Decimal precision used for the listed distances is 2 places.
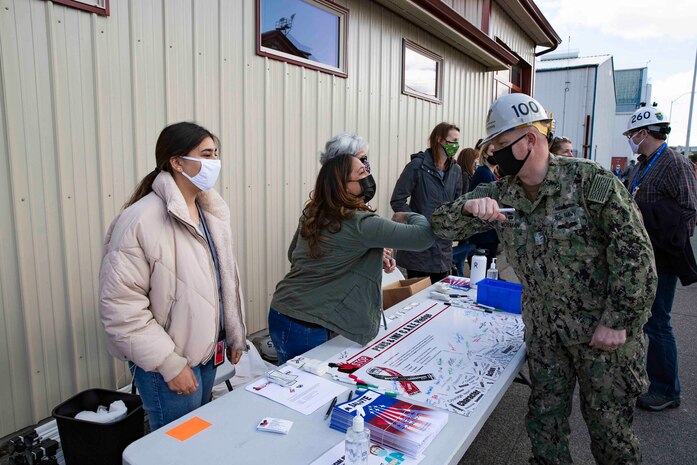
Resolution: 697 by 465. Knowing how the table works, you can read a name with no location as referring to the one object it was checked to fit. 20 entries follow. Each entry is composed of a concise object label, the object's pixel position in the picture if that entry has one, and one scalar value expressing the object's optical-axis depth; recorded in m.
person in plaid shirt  2.91
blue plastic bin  2.72
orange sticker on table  1.44
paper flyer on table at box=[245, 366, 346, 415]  1.63
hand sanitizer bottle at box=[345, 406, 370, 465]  1.24
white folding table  1.33
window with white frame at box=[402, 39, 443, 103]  5.66
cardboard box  3.18
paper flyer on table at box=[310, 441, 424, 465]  1.30
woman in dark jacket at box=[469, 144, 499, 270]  4.61
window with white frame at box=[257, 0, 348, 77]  3.86
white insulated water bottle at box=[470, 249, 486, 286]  3.29
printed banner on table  1.74
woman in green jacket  2.04
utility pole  17.38
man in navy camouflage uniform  1.69
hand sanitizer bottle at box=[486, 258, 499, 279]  3.32
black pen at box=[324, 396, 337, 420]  1.55
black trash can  1.93
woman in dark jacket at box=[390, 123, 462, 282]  3.79
